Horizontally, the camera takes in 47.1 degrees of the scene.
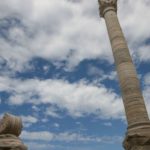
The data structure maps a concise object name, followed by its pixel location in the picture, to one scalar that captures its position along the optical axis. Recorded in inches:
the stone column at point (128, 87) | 343.1
